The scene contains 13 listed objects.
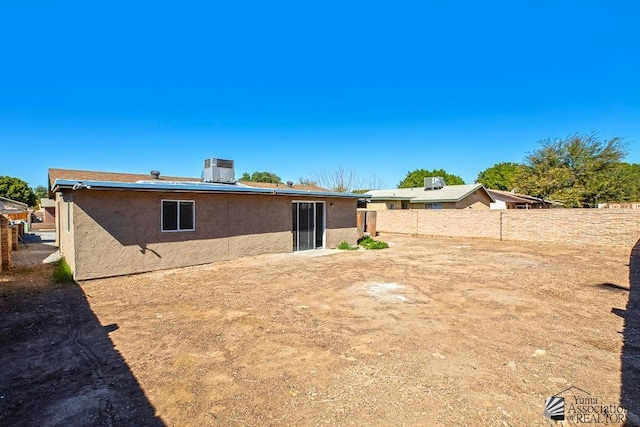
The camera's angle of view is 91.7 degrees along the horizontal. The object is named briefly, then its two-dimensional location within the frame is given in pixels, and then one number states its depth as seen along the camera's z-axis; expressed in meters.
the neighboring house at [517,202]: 27.52
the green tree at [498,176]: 48.50
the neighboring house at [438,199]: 24.55
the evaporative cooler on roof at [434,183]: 27.56
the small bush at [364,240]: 14.94
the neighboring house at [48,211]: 23.24
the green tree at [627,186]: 26.56
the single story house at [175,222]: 7.81
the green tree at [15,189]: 38.88
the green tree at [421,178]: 48.91
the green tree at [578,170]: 24.81
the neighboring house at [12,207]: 19.42
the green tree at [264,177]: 52.38
